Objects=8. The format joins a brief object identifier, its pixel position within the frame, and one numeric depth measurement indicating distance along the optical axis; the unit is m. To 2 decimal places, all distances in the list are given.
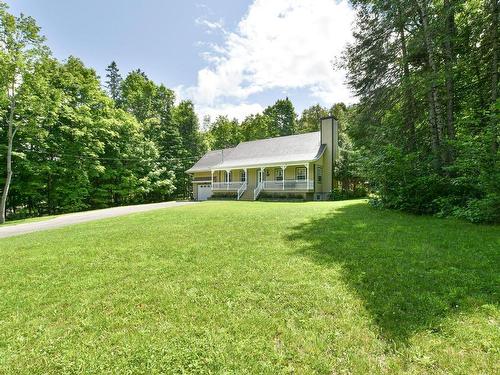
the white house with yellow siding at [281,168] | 21.64
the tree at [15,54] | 14.83
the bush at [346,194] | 21.06
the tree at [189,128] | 41.28
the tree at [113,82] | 38.59
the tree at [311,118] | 46.19
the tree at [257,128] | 44.78
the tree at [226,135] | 46.50
